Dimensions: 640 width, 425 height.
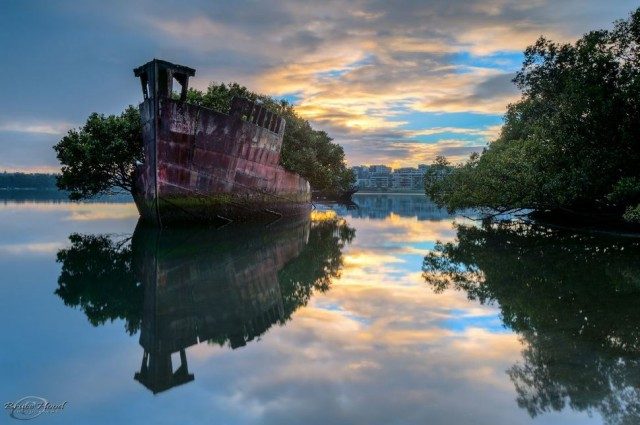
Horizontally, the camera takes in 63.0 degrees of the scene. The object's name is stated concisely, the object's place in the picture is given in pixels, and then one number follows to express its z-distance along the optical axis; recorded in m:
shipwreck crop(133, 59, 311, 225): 23.18
